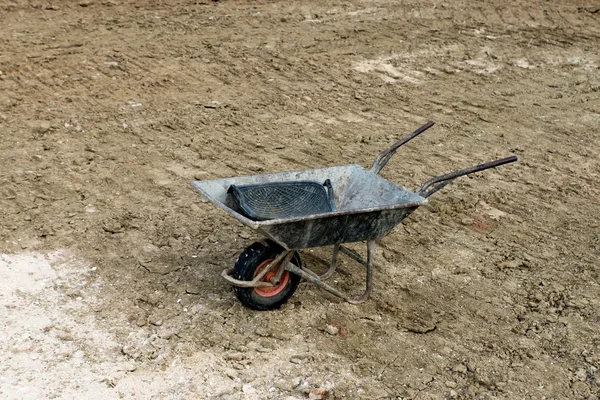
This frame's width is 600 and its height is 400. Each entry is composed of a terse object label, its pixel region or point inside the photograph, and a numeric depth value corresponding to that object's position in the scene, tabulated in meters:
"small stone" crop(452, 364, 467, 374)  4.17
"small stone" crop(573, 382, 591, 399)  4.02
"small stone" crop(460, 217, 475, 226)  5.80
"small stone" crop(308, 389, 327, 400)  3.89
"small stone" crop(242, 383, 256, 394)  3.91
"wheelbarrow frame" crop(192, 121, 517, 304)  4.10
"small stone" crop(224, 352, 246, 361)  4.16
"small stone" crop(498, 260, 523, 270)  5.23
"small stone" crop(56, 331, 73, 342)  4.21
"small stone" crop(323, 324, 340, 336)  4.42
